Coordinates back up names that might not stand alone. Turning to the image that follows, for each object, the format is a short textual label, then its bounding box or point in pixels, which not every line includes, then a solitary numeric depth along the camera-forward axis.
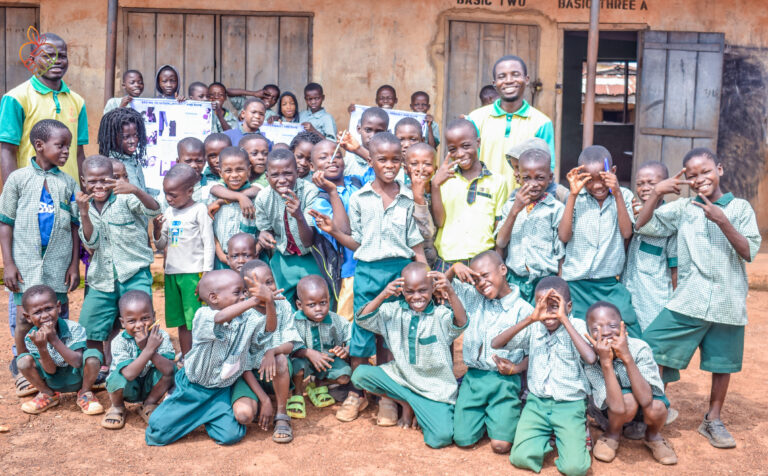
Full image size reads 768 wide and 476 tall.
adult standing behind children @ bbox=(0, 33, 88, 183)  4.38
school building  7.66
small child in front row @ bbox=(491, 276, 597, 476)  3.39
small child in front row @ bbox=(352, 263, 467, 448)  3.69
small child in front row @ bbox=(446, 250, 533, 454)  3.61
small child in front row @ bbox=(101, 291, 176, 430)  3.75
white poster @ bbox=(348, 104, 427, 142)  6.23
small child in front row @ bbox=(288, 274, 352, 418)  4.00
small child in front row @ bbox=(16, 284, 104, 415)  3.83
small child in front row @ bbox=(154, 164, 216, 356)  4.22
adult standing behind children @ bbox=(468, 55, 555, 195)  4.40
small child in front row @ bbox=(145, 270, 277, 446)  3.58
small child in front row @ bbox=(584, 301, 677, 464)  3.40
